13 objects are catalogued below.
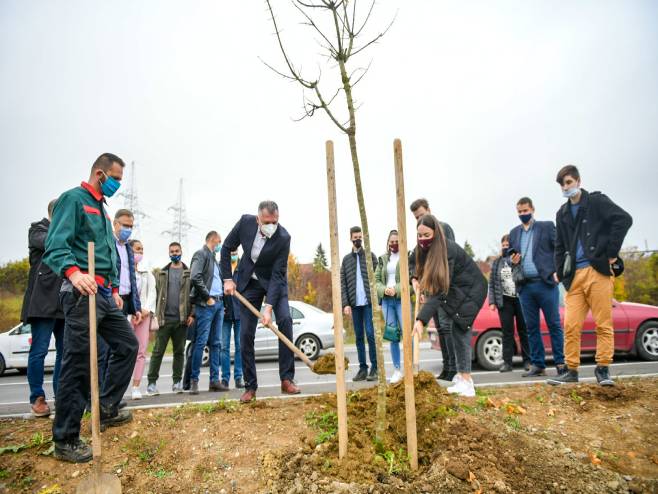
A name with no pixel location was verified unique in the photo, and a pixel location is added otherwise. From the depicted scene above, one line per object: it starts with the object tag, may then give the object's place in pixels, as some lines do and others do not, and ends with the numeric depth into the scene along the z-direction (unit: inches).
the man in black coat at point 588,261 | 193.2
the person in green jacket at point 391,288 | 237.8
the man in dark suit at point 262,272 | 194.5
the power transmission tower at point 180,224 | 1585.9
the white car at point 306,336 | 430.6
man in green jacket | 137.3
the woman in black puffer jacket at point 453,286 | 186.2
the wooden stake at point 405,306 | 124.0
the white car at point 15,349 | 432.5
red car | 310.0
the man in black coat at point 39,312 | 177.5
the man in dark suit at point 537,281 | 245.8
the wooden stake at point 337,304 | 125.3
